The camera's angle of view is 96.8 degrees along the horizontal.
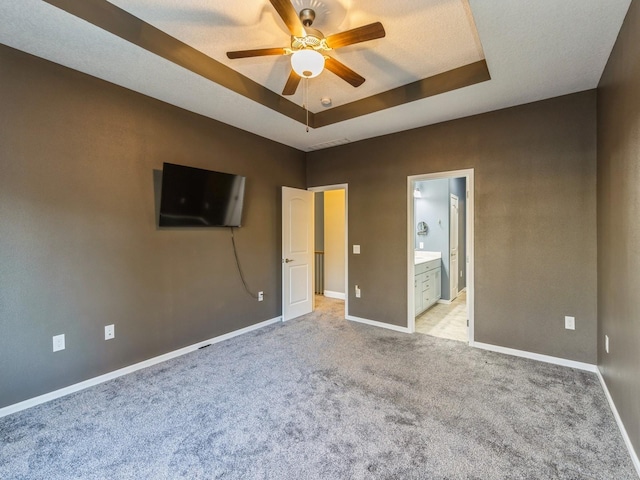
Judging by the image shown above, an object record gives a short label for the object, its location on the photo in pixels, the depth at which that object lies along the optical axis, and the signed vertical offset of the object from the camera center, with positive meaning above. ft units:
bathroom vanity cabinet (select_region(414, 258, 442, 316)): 13.87 -2.35
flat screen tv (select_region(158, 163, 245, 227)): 9.62 +1.63
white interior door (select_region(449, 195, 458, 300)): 17.79 -0.53
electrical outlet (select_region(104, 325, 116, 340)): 8.56 -2.72
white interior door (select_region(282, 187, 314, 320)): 14.28 -0.58
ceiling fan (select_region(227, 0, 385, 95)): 5.74 +4.30
